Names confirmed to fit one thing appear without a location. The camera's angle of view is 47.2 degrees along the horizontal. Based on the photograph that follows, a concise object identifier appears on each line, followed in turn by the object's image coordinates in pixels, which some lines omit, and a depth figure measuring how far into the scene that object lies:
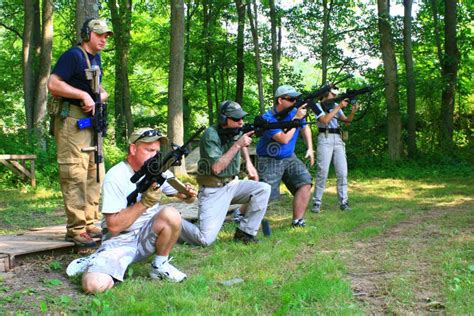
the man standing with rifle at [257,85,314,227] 7.14
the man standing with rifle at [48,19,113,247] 5.36
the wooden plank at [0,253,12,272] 4.96
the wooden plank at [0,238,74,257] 5.20
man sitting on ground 4.45
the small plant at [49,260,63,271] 5.15
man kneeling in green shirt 6.12
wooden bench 12.12
